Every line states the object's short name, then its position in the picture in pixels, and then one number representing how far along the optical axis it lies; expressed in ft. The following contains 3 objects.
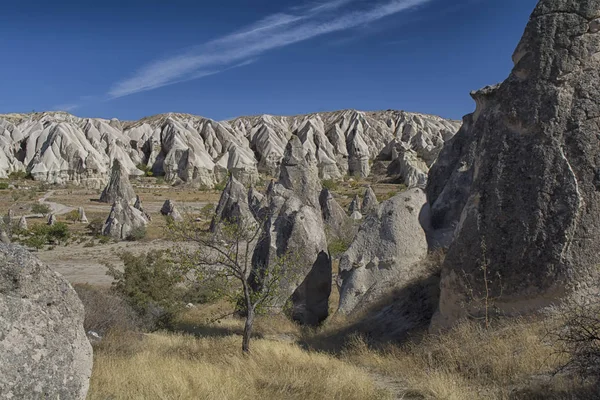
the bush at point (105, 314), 25.95
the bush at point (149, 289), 35.29
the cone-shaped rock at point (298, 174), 60.39
